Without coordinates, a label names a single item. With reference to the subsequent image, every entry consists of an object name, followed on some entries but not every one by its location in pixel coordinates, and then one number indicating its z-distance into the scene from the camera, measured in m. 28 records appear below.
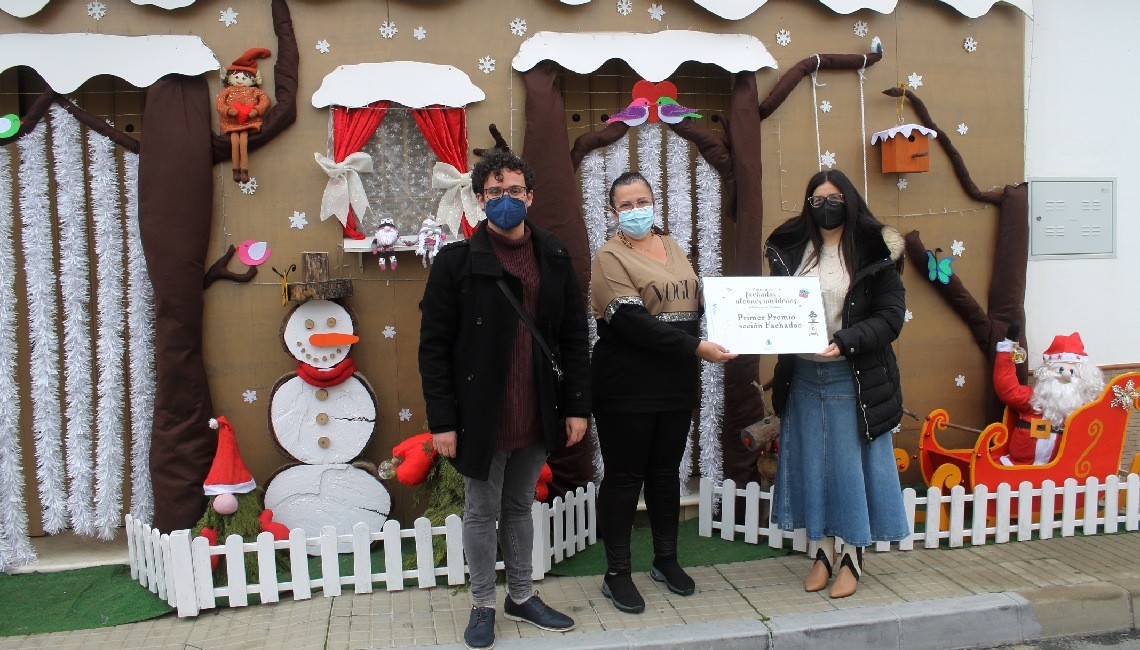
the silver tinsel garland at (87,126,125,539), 4.53
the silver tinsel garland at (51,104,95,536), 4.50
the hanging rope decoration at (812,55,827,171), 5.09
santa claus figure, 4.89
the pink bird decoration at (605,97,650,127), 4.84
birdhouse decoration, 5.02
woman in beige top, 3.65
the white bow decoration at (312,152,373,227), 4.56
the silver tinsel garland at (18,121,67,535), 4.47
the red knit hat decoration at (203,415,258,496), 4.24
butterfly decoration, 5.20
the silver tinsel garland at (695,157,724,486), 5.08
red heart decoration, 4.86
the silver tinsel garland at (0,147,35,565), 4.45
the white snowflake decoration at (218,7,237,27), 4.54
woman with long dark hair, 3.78
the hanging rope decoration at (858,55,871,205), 5.18
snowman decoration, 4.54
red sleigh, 4.76
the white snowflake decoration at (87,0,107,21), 4.44
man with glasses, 3.32
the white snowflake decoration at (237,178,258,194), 4.58
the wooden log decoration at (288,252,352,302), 4.41
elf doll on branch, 4.45
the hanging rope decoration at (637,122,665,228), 5.03
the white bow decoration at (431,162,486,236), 4.65
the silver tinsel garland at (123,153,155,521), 4.55
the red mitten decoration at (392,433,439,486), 4.24
